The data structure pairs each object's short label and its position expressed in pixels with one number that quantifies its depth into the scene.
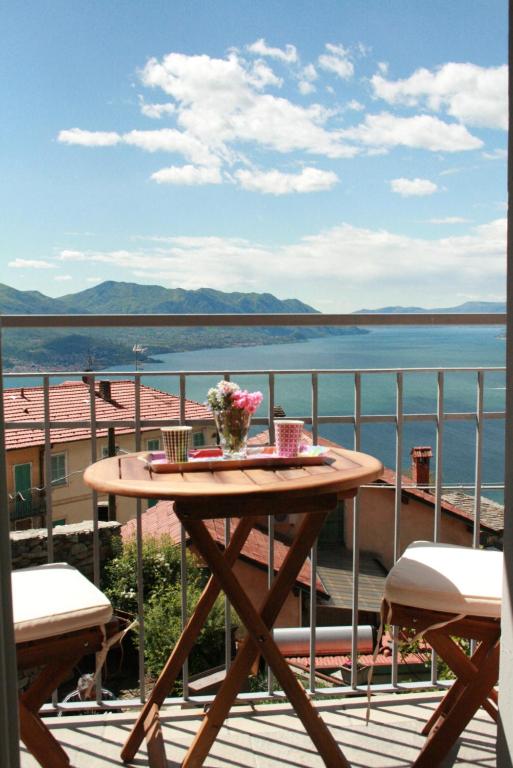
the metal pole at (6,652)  0.86
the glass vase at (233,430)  2.02
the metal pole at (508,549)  1.12
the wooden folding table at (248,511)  1.67
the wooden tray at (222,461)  1.91
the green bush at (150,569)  12.14
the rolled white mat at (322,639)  2.92
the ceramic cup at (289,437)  2.03
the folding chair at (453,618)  1.77
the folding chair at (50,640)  1.68
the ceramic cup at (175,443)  1.97
